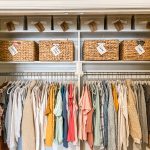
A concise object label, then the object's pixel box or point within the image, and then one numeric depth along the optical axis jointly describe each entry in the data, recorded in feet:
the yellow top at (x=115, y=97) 7.66
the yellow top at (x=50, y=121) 7.47
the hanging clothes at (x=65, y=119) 7.57
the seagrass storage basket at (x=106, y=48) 8.23
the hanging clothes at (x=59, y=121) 7.51
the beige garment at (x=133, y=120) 7.44
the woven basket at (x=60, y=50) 8.25
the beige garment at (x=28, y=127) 7.31
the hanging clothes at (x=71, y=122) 7.48
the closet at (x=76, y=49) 8.23
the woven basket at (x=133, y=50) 8.13
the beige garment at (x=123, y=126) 7.47
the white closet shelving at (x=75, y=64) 9.00
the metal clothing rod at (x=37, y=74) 9.05
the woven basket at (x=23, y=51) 8.20
